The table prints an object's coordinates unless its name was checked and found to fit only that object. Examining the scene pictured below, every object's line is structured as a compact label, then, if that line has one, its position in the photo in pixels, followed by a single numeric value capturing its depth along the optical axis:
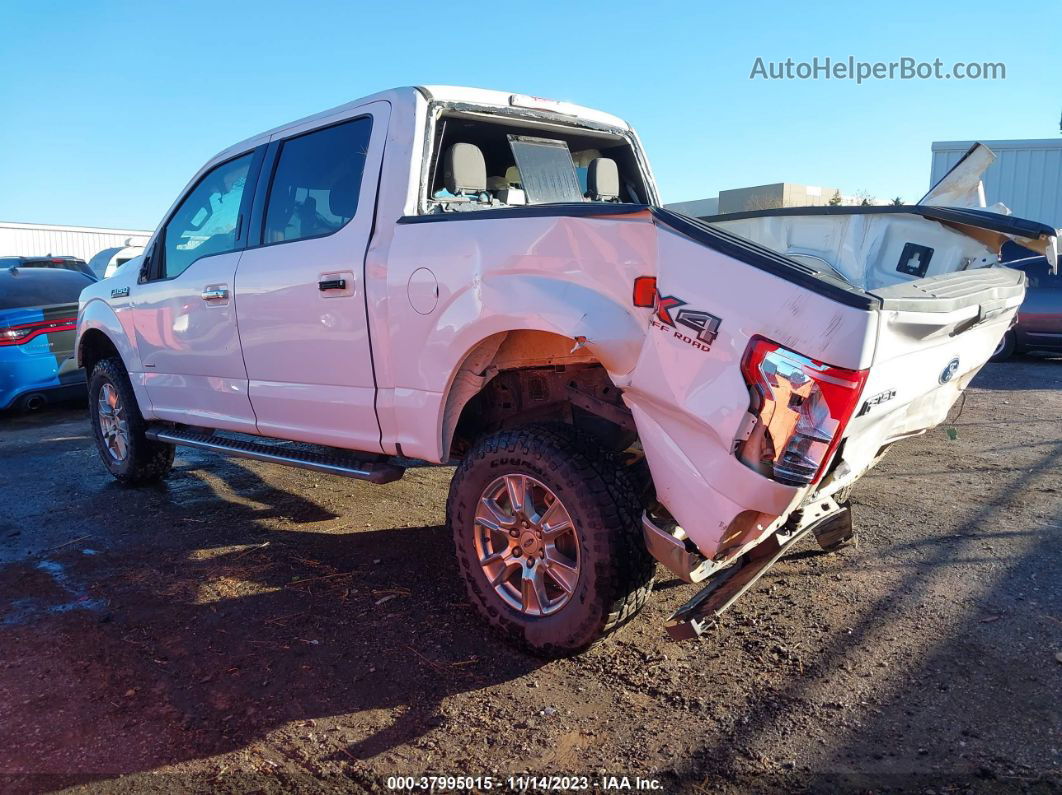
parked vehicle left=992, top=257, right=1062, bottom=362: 11.62
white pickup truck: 2.52
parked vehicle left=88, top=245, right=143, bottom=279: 18.06
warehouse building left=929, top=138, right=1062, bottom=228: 19.22
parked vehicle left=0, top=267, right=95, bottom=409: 8.45
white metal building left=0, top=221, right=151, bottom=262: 28.11
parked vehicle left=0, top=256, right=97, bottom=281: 11.59
